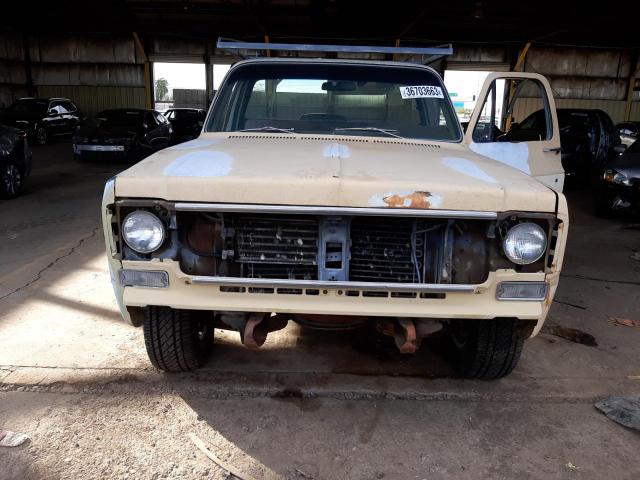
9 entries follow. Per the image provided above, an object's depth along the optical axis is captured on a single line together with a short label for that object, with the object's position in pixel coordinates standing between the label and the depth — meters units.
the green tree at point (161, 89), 33.03
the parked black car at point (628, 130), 15.56
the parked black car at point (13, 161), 8.27
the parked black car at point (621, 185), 7.57
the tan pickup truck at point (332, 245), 2.29
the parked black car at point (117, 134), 12.89
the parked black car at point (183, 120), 15.57
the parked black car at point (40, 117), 16.58
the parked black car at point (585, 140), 10.59
